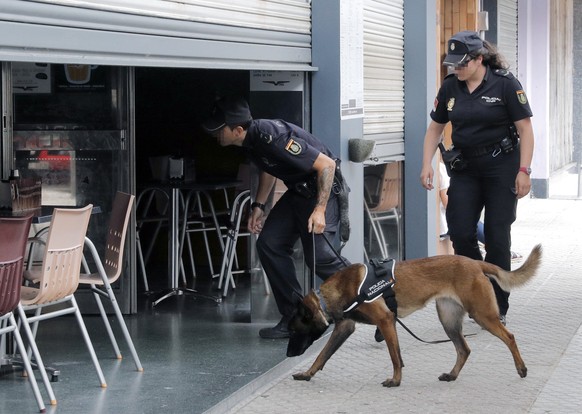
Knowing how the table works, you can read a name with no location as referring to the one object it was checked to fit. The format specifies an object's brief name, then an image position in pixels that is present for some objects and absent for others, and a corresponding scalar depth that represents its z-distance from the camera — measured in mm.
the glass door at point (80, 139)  8828
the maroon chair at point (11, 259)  5730
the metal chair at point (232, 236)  10047
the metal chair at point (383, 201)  9959
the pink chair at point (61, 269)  6289
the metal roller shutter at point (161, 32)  5457
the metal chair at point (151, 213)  10188
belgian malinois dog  6664
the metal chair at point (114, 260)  7031
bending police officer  7348
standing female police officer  8148
